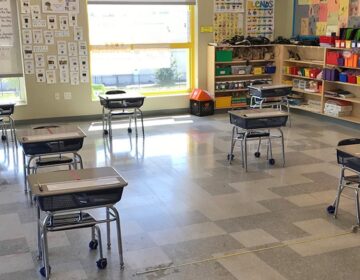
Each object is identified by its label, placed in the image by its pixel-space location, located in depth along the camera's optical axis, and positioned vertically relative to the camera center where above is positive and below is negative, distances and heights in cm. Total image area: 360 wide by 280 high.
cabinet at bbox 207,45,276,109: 984 -89
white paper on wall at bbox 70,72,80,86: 903 -90
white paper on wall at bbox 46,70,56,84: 885 -83
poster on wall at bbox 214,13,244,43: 988 +7
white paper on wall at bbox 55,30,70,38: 876 -6
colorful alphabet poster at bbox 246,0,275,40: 1017 +23
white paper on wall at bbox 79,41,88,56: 898 -33
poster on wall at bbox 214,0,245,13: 978 +46
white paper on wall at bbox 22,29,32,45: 854 -10
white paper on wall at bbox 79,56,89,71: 905 -60
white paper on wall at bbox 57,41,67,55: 884 -30
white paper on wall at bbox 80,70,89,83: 909 -86
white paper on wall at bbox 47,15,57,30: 864 +17
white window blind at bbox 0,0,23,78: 840 -19
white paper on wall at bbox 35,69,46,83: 877 -81
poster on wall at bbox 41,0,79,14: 856 +44
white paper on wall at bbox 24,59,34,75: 866 -63
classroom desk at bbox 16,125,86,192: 459 -107
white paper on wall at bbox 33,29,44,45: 861 -11
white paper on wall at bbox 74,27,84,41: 888 -7
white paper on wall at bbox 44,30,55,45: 869 -11
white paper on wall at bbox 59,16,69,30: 872 +16
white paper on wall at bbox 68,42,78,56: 890 -33
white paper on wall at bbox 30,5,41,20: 848 +33
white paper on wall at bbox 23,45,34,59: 862 -36
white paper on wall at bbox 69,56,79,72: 898 -61
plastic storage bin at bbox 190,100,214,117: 961 -158
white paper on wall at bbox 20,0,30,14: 842 +44
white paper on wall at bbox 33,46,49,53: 868 -32
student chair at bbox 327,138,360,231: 413 -139
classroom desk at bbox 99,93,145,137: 739 -111
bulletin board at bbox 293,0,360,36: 850 +21
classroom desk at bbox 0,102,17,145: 709 -124
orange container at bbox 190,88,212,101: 960 -134
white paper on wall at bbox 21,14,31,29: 846 +18
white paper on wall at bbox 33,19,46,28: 855 +14
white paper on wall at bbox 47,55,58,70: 881 -57
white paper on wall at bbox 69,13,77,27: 877 +19
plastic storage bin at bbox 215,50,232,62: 975 -55
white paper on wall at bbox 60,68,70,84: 895 -84
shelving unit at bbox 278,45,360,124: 863 -102
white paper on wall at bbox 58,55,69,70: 890 -58
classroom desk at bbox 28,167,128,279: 308 -107
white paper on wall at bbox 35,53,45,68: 872 -53
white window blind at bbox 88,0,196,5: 896 +53
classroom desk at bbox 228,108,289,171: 585 -115
